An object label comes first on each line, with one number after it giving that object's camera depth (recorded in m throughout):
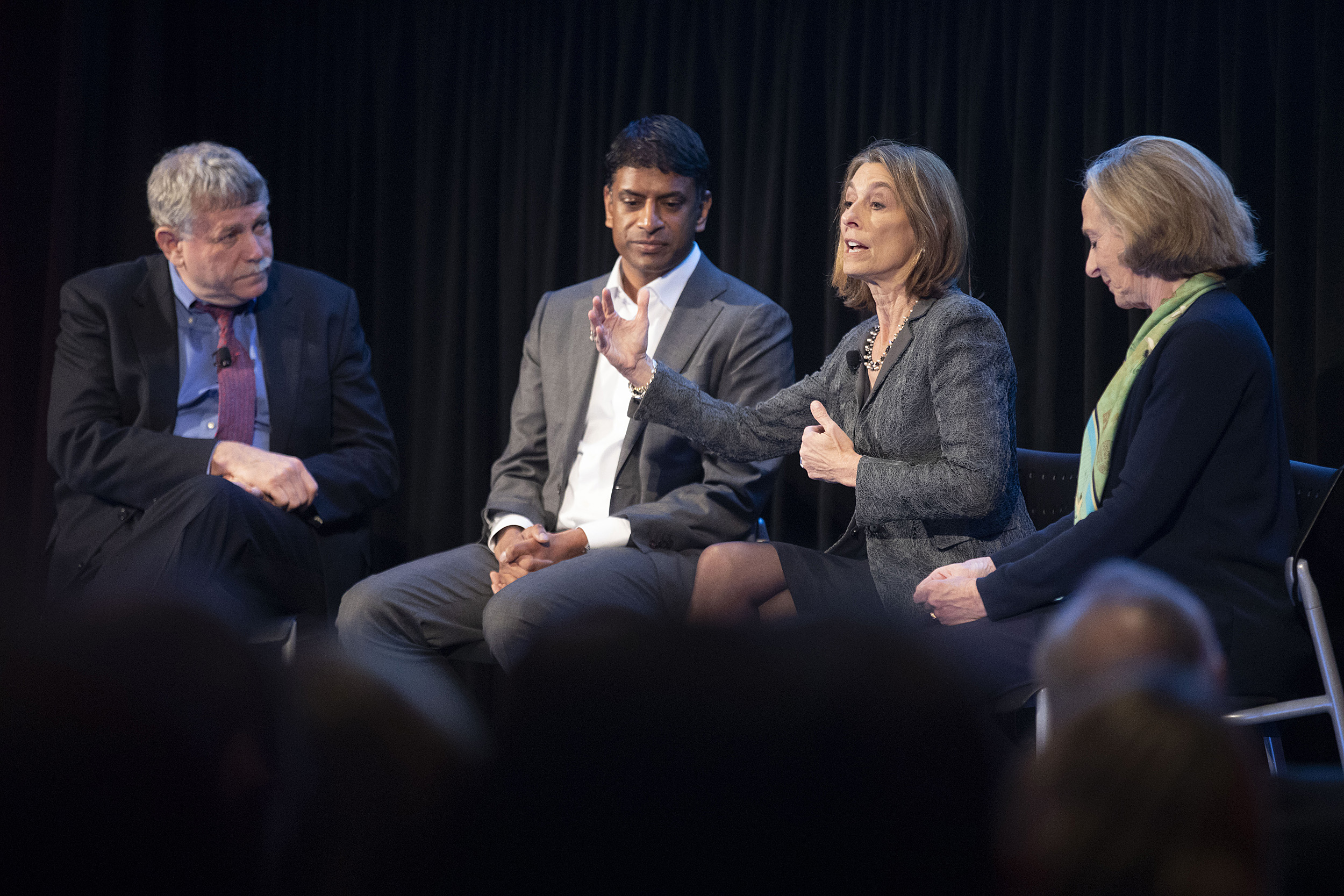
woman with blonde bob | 7.87
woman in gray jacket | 8.01
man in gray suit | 8.28
